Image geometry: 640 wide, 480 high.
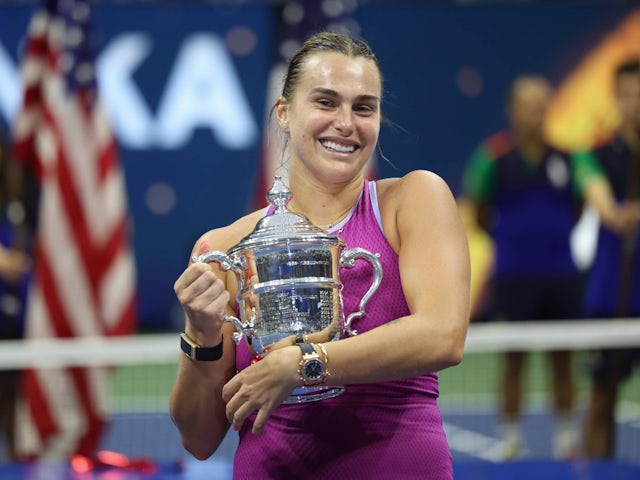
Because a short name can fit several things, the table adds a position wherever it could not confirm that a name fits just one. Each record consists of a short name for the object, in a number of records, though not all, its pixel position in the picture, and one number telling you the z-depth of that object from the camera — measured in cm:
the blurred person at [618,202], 1145
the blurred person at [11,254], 1155
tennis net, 998
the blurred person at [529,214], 1186
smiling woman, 356
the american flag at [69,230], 1134
